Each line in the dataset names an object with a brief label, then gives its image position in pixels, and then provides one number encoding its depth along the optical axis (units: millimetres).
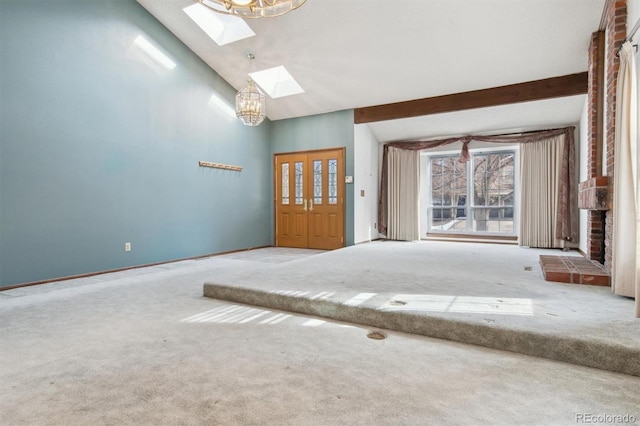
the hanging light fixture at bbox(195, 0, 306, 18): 2748
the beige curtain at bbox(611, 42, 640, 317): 2674
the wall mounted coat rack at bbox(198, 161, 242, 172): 6094
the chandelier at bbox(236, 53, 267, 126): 5984
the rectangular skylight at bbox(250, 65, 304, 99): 6559
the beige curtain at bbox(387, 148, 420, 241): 7773
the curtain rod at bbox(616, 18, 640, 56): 2795
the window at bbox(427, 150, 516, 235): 7859
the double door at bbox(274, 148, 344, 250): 7156
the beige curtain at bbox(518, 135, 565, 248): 6484
